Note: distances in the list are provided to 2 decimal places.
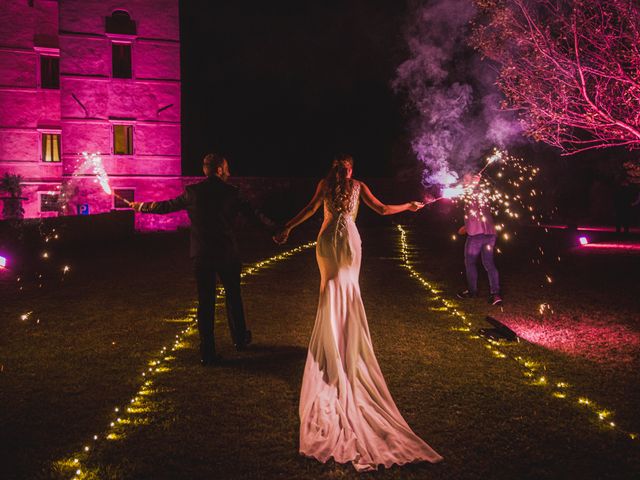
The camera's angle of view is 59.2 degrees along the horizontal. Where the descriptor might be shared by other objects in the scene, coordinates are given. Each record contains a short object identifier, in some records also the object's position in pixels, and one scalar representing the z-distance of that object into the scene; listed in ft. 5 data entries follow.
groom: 21.36
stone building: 102.47
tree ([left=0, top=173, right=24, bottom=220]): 98.37
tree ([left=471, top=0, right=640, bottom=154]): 33.22
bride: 14.35
